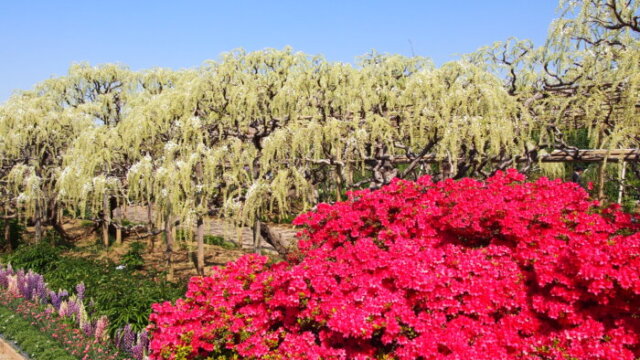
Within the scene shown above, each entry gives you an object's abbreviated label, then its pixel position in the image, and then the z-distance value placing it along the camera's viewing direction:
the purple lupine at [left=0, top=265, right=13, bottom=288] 7.94
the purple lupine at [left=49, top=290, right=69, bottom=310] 6.56
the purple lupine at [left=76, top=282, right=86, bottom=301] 6.30
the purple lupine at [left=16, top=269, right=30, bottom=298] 7.12
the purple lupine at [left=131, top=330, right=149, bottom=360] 4.88
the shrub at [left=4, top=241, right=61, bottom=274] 8.91
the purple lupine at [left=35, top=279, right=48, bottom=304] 6.91
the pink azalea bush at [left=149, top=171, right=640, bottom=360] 3.34
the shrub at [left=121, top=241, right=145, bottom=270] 9.73
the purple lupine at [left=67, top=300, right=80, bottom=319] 6.11
